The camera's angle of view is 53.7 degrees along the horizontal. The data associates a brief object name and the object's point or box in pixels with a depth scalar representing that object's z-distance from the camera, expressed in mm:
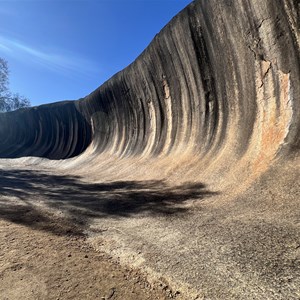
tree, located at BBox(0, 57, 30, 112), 33812
